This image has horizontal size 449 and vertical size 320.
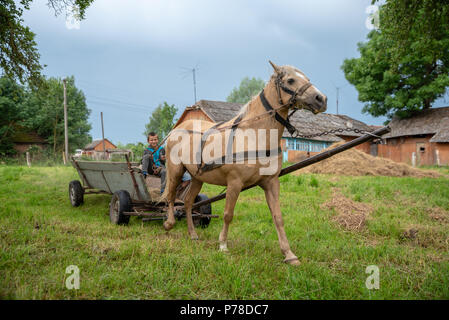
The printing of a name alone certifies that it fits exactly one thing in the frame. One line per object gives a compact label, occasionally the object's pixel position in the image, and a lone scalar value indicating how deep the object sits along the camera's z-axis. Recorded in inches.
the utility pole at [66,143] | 900.6
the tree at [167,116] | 1182.3
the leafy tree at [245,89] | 2261.3
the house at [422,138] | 982.4
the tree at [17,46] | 313.9
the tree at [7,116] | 1084.5
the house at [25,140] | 1178.0
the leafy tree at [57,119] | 1221.6
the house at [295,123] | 927.7
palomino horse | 129.2
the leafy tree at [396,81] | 971.3
